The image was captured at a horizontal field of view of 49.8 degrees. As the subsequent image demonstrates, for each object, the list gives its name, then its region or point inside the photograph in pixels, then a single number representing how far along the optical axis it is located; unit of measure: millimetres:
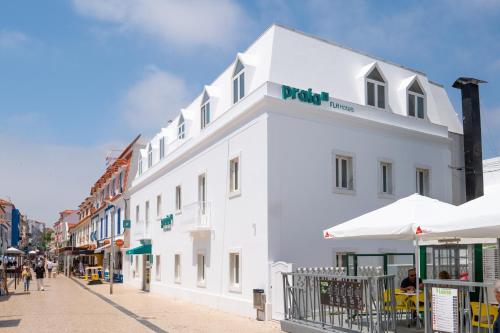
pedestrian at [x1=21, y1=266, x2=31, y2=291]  28172
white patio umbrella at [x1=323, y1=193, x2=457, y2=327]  9992
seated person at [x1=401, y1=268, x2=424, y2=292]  12391
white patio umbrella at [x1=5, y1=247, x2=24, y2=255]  33384
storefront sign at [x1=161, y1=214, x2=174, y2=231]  23938
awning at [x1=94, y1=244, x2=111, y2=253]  38350
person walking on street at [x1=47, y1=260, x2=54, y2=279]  45212
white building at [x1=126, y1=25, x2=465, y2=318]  15562
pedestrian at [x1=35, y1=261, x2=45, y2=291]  29000
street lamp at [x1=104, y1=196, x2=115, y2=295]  39375
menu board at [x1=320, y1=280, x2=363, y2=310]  10523
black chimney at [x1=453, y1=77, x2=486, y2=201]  20000
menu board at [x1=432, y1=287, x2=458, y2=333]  8609
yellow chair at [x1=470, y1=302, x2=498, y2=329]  8359
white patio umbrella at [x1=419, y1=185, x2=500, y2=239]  7909
